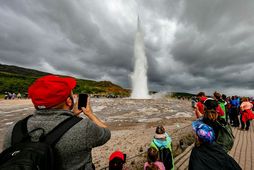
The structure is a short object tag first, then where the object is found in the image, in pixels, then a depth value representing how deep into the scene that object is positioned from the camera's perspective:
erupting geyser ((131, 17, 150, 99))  51.12
